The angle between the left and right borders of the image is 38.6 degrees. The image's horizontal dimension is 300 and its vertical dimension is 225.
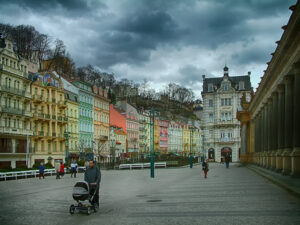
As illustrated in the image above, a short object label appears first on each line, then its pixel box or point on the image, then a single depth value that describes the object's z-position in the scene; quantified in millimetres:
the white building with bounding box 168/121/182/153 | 150750
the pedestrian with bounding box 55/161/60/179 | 39128
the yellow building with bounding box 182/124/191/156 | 162375
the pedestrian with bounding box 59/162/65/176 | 41731
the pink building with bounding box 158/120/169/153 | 140875
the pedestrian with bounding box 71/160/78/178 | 43344
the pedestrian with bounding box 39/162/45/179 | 40212
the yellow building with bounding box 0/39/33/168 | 57188
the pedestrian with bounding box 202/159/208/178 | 32656
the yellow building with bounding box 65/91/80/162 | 77500
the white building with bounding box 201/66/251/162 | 97938
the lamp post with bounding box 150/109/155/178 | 36281
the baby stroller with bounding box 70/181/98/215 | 12562
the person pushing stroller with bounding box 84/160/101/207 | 13273
